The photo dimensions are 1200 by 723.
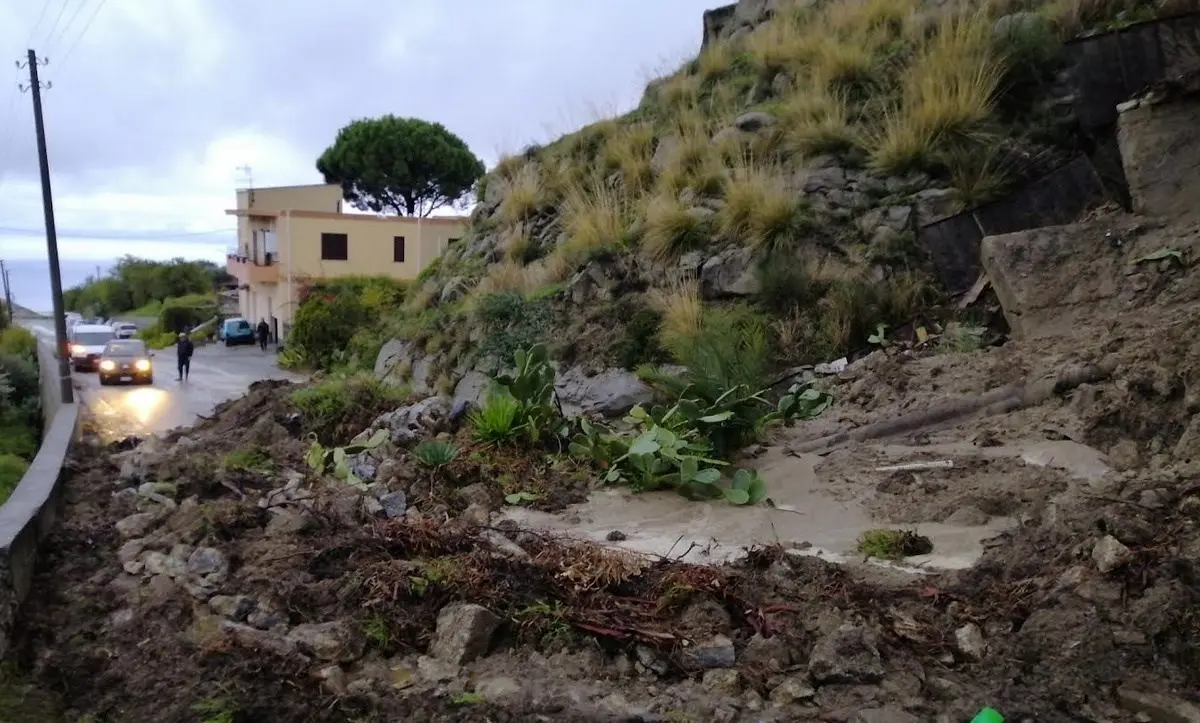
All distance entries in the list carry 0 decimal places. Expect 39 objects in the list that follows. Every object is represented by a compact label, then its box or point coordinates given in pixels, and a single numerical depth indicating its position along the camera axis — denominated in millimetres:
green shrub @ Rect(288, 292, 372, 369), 23188
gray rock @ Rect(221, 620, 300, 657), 4468
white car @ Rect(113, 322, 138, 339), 39616
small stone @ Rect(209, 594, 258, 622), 4914
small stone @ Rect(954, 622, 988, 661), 3928
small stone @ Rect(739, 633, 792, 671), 4043
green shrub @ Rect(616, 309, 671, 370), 10344
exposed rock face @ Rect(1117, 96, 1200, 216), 7906
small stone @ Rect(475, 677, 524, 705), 3998
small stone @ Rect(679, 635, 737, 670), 4129
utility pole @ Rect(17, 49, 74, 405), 16672
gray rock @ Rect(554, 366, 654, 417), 9617
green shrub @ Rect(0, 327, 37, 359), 23922
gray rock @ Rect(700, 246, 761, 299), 10695
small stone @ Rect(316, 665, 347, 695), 4160
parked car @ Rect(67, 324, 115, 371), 24922
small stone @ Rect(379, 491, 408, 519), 6621
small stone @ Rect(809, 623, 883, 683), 3855
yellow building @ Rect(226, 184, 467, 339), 33844
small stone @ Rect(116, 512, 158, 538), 6469
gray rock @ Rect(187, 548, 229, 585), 5402
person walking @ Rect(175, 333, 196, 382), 21922
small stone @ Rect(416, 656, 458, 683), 4242
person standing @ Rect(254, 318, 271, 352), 32738
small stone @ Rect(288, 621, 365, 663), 4488
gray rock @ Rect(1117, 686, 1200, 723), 3408
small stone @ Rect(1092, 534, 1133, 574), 4020
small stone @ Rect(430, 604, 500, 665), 4387
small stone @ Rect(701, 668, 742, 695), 3930
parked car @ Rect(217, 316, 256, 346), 35750
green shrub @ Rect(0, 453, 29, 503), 9583
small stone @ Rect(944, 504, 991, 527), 5195
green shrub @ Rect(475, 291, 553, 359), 11812
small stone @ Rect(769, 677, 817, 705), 3812
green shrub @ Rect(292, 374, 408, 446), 10336
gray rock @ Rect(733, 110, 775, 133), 12977
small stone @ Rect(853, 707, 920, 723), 3559
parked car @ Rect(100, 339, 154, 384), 21062
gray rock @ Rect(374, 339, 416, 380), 14562
